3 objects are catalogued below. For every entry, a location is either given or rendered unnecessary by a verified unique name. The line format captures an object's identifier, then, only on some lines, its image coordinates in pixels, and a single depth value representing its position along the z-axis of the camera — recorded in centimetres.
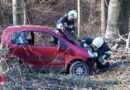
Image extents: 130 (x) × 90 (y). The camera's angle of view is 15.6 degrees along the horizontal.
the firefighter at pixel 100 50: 1581
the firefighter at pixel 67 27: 1618
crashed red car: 1438
